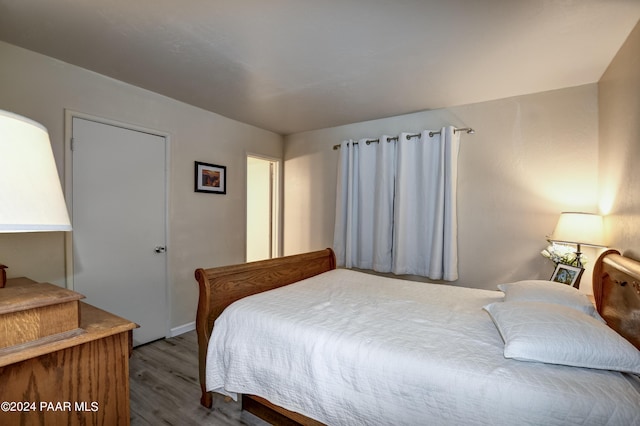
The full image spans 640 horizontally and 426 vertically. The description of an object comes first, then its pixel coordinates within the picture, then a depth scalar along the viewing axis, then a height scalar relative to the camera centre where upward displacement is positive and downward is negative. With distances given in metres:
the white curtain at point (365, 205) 3.38 +0.07
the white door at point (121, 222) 2.38 -0.12
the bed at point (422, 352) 1.07 -0.61
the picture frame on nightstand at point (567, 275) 2.17 -0.47
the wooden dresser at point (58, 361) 0.89 -0.52
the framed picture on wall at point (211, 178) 3.21 +0.36
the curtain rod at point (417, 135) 2.96 +0.83
